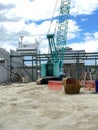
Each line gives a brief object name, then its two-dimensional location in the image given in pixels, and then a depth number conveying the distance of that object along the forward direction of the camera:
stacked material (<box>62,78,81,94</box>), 11.30
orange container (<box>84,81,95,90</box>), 12.66
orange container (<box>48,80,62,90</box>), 13.24
